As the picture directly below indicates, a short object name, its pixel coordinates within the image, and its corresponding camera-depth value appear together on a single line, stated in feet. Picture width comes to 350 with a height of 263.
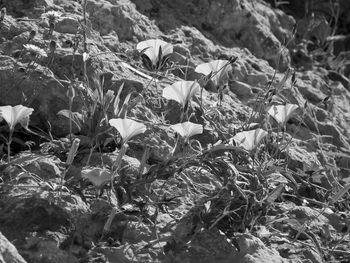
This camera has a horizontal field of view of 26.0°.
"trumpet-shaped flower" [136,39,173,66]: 9.41
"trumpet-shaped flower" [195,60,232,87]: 9.57
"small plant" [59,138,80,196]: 7.71
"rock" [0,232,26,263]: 6.41
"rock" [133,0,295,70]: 12.60
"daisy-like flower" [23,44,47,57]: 9.16
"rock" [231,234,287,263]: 7.83
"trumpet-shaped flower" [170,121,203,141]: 8.32
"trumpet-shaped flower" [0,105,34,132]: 7.84
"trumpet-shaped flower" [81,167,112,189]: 7.64
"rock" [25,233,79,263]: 7.08
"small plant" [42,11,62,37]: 9.78
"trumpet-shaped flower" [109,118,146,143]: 7.96
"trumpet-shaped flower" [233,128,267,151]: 8.55
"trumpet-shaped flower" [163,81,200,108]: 8.73
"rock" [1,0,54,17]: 10.43
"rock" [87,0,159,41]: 11.02
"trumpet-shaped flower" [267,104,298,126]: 9.30
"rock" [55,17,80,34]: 10.37
